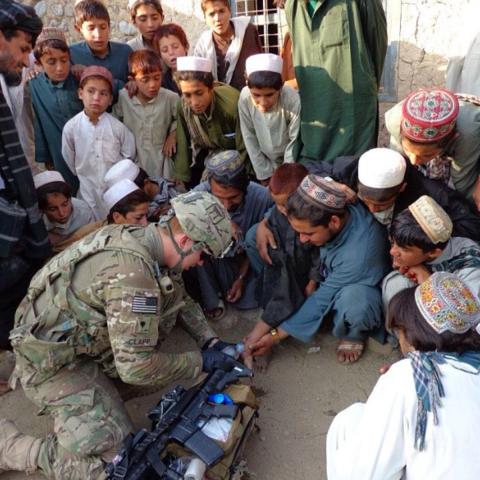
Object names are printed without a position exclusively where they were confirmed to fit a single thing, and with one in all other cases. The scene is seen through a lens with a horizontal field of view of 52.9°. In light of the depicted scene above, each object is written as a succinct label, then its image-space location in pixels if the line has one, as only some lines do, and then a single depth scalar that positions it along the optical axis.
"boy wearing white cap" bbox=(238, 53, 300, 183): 3.70
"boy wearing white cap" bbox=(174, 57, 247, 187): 3.96
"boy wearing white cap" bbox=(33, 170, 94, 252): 3.75
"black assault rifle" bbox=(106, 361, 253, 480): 2.17
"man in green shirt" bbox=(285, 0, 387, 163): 3.53
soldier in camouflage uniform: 2.34
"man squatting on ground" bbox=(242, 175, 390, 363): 2.93
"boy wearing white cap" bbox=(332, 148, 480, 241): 2.96
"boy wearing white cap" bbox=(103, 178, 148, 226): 3.78
